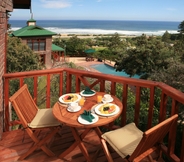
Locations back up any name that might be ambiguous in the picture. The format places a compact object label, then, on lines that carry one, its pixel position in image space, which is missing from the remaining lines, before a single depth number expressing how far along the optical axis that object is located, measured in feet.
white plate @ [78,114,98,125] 7.16
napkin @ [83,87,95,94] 9.71
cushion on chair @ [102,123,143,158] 6.91
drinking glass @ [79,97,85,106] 8.49
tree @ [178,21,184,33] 116.02
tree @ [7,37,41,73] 42.99
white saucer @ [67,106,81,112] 7.98
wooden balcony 8.29
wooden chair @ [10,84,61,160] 8.16
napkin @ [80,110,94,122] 7.30
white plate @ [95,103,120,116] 7.73
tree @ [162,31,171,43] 129.96
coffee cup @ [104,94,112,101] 8.88
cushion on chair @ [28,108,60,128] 8.39
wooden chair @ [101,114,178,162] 5.78
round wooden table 7.16
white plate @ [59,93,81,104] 8.75
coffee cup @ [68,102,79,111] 8.00
